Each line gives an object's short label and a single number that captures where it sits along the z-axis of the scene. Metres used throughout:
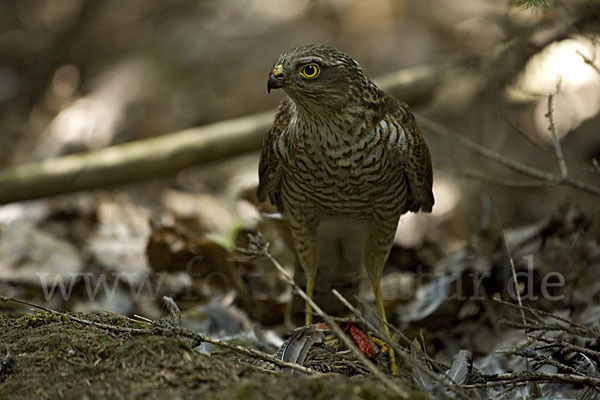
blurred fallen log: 13.12
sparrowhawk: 7.95
